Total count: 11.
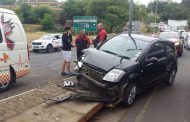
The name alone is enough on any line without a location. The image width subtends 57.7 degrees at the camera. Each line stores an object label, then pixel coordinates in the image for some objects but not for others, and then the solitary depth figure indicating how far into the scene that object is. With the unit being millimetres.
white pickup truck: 13907
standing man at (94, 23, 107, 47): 6934
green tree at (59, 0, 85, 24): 47903
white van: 4658
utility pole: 9277
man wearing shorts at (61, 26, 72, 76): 6075
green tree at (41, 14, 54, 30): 44421
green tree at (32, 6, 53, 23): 52421
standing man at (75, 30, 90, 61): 6427
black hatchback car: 3999
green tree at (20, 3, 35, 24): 49961
